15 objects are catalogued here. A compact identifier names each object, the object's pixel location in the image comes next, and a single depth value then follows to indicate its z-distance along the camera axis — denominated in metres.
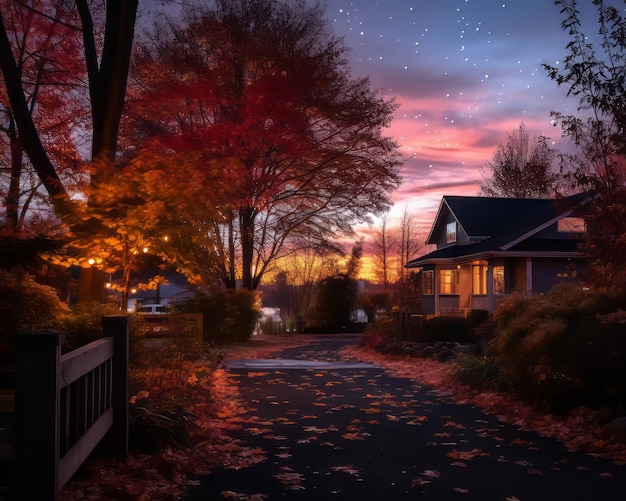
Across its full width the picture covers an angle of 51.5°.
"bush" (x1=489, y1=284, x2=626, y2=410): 8.73
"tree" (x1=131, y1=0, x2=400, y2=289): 21.97
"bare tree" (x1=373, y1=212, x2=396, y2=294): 58.59
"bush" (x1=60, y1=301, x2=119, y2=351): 7.80
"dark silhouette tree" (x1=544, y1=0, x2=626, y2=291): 13.60
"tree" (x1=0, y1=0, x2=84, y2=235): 18.42
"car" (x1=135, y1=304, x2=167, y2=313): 46.15
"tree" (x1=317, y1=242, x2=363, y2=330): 36.41
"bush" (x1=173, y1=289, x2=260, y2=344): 23.47
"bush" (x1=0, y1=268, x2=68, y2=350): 7.43
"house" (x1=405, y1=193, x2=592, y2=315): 28.62
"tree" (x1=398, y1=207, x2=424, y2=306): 58.41
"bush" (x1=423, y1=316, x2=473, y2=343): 22.17
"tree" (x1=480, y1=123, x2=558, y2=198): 45.78
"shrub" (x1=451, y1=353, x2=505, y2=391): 11.19
